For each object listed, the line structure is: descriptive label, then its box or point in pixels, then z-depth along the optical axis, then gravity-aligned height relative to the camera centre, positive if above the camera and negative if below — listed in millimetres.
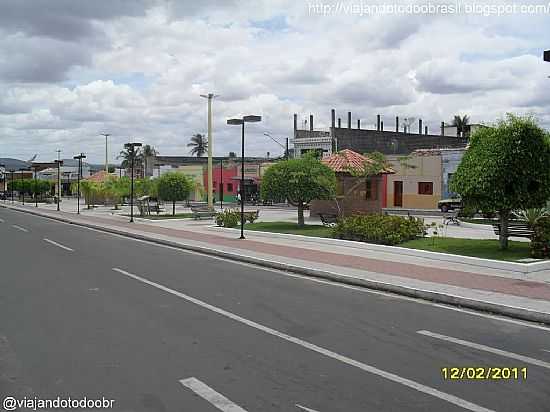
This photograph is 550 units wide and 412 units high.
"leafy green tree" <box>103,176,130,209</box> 52406 +5
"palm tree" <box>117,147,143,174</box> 106188 +5063
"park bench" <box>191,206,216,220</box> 37156 -1633
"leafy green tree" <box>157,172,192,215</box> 40438 -2
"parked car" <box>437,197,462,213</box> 44828 -1360
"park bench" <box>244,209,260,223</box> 29562 -1431
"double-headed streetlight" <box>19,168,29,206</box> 88725 +179
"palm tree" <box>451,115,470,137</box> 81750 +9603
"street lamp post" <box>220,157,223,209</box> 63156 +812
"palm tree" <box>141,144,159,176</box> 120062 +7179
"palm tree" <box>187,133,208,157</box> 119250 +8141
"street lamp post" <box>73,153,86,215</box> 50219 +2475
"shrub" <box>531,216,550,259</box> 15203 -1329
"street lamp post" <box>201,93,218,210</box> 41644 +2629
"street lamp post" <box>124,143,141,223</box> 37288 +2591
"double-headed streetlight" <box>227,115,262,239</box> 23047 +2521
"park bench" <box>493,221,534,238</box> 17562 -1249
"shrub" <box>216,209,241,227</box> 28469 -1496
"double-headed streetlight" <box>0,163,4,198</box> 119625 +1776
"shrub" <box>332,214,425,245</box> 19156 -1368
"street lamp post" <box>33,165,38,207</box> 80912 +299
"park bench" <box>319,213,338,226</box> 25344 -1333
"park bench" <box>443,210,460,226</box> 31080 -1718
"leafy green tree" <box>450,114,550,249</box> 15641 +440
